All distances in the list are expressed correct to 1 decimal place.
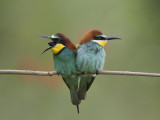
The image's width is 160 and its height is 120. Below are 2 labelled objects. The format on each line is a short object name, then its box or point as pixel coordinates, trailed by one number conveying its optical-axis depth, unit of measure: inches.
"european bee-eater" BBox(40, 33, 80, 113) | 341.1
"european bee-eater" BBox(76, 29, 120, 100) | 347.3
